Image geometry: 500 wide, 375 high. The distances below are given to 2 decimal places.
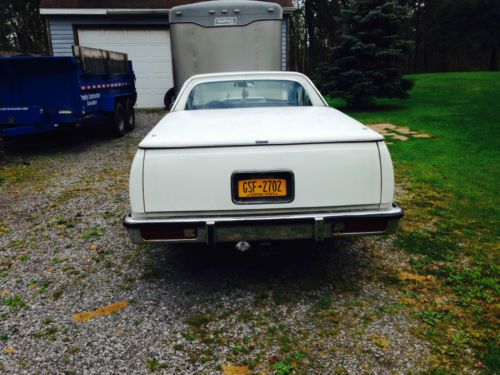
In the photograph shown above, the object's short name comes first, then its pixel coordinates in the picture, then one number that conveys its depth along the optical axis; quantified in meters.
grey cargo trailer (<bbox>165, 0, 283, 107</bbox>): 8.79
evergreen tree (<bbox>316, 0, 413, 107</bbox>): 12.64
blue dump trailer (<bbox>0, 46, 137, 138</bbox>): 7.84
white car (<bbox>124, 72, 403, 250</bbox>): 2.78
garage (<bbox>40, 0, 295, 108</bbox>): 14.79
